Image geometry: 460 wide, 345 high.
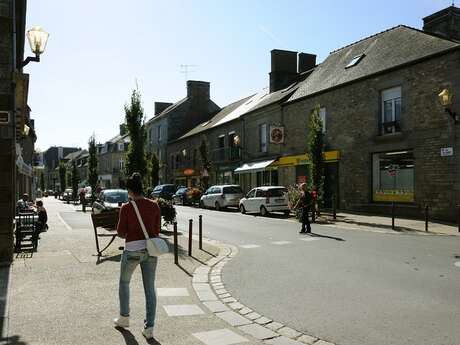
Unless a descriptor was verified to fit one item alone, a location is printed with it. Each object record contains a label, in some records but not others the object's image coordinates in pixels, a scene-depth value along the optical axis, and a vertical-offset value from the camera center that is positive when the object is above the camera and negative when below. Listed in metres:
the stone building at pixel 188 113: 49.81 +7.70
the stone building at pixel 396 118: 16.91 +2.76
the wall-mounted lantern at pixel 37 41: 9.47 +3.03
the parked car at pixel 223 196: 26.77 -1.04
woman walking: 4.79 -0.76
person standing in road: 13.94 -0.85
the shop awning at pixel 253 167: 28.69 +0.91
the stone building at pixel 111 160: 71.94 +3.52
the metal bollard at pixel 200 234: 10.37 -1.31
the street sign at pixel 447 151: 16.45 +1.07
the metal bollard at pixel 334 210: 18.27 -1.28
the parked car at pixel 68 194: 42.89 -1.45
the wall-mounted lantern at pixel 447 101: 15.92 +2.90
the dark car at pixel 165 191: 35.16 -0.92
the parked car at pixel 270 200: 21.34 -1.00
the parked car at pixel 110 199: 18.84 -0.84
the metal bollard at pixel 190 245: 9.48 -1.44
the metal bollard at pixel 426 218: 14.25 -1.25
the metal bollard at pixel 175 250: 8.56 -1.38
